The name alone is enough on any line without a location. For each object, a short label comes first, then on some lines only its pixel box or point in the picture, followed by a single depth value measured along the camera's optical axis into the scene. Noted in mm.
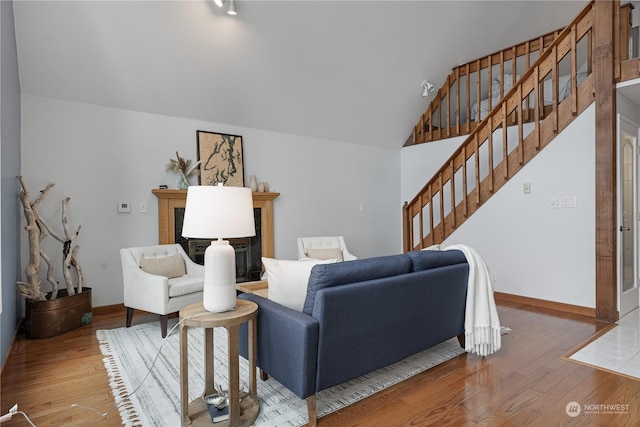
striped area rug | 2004
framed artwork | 4625
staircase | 3877
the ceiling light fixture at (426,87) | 5502
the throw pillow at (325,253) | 4777
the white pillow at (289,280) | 2145
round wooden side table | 1842
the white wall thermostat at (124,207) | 4078
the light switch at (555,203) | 4039
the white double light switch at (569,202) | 3918
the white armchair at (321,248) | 4793
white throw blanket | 2693
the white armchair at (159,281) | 3268
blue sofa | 1877
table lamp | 1921
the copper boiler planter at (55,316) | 3184
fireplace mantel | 4254
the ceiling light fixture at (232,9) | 3478
